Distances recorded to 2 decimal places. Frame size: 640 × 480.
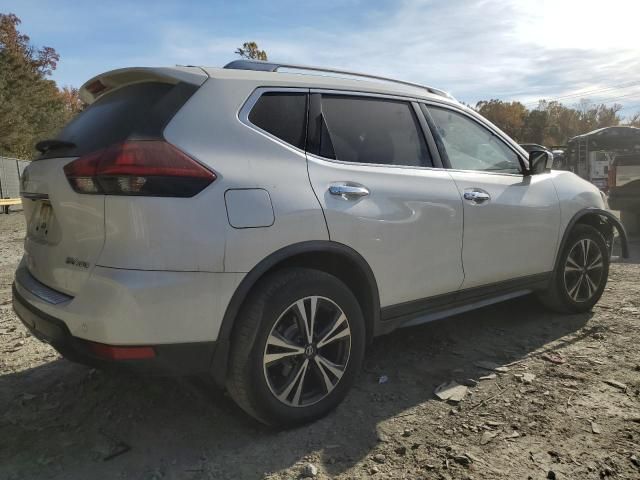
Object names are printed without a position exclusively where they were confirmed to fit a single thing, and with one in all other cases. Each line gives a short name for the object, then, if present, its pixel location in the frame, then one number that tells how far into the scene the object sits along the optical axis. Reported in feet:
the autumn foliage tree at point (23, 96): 101.76
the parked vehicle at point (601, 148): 62.59
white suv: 7.43
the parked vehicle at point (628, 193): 30.66
